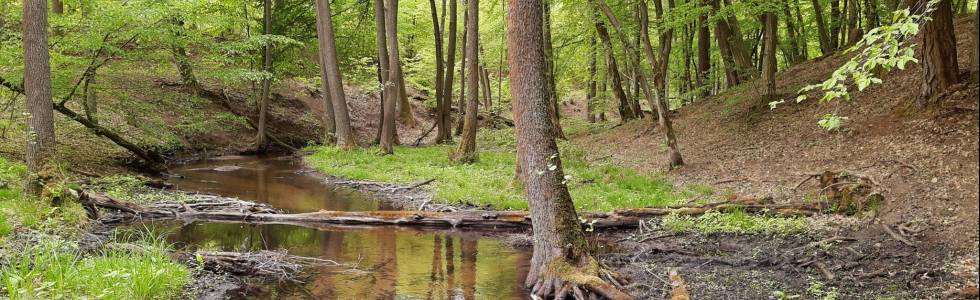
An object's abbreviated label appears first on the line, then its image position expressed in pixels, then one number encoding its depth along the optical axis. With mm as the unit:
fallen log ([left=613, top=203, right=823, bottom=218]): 8750
